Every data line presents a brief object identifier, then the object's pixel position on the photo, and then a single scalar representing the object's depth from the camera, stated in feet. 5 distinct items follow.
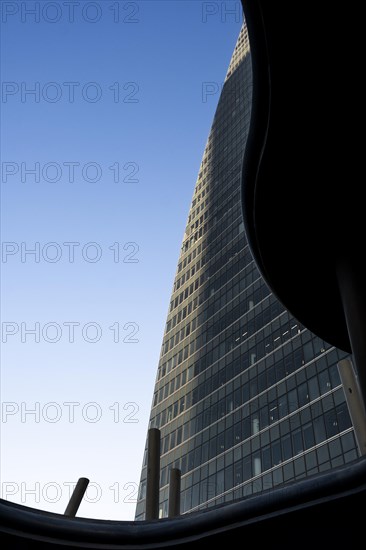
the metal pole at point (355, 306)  29.86
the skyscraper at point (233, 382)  173.37
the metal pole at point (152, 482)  33.37
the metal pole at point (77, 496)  34.27
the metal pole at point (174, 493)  34.97
